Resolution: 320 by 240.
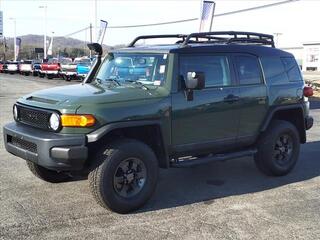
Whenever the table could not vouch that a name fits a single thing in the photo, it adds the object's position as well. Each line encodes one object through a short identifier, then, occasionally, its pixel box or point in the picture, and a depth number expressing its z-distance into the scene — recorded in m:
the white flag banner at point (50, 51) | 67.12
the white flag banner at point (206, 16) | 20.50
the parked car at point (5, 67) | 51.07
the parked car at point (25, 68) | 44.50
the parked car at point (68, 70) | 32.53
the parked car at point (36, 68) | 41.50
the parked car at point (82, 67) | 29.47
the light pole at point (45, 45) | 63.78
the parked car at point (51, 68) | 36.41
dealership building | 77.62
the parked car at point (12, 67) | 48.50
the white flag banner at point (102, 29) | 32.06
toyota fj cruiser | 5.25
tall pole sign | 56.09
